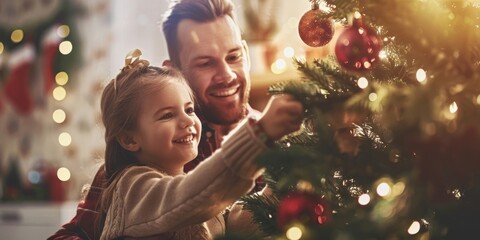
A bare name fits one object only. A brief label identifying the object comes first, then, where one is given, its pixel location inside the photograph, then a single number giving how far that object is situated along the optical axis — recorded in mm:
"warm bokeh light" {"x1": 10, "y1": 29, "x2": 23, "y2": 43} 3417
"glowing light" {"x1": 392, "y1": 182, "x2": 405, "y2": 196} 670
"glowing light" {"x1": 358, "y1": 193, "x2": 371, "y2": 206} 800
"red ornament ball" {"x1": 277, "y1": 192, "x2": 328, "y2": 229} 717
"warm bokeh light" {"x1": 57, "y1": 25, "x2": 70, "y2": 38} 3332
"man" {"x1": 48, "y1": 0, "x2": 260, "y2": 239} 1266
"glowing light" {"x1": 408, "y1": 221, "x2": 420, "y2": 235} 803
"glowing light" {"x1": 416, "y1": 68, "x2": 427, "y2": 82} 807
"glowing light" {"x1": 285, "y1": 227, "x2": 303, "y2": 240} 728
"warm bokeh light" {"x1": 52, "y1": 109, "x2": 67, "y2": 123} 3350
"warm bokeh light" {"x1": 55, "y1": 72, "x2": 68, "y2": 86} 3332
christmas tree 657
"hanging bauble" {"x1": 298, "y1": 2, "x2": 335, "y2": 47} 1007
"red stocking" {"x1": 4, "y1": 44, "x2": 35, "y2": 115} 3395
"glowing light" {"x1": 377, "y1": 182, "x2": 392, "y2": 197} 711
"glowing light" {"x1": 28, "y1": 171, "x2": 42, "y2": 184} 3320
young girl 825
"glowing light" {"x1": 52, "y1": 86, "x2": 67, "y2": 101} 3326
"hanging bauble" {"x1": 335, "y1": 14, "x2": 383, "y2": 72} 833
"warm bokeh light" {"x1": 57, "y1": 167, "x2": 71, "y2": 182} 3268
